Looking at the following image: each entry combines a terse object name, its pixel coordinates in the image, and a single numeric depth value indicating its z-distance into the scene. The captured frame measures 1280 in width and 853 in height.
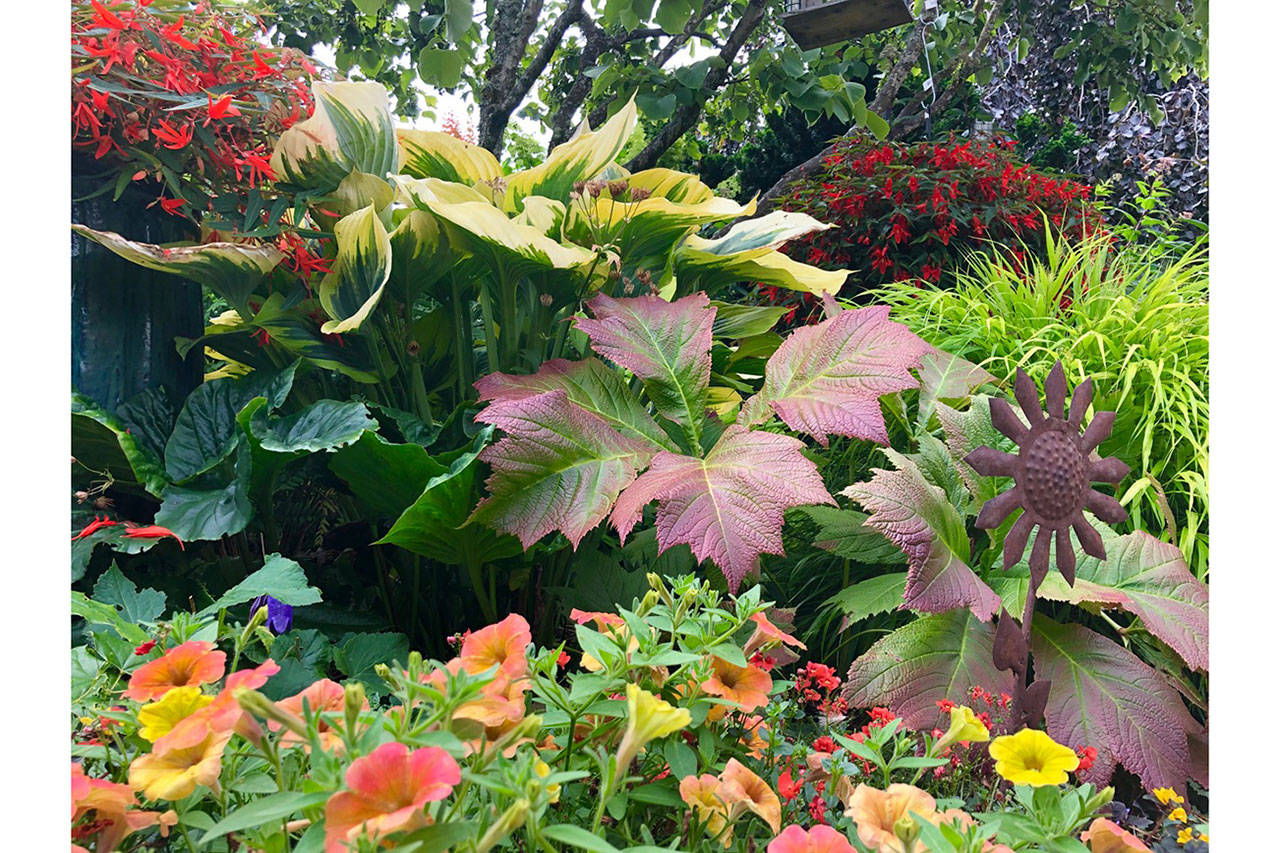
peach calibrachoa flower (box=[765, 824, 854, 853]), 0.57
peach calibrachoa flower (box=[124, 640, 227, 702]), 0.61
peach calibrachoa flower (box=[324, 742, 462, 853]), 0.46
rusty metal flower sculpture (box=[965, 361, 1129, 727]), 0.94
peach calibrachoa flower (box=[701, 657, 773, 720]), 0.70
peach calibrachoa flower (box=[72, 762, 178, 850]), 0.55
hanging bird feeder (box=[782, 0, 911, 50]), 2.70
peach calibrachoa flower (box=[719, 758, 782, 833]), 0.64
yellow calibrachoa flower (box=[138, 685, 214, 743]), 0.57
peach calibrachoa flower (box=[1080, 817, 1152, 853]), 0.65
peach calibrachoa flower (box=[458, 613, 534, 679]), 0.68
